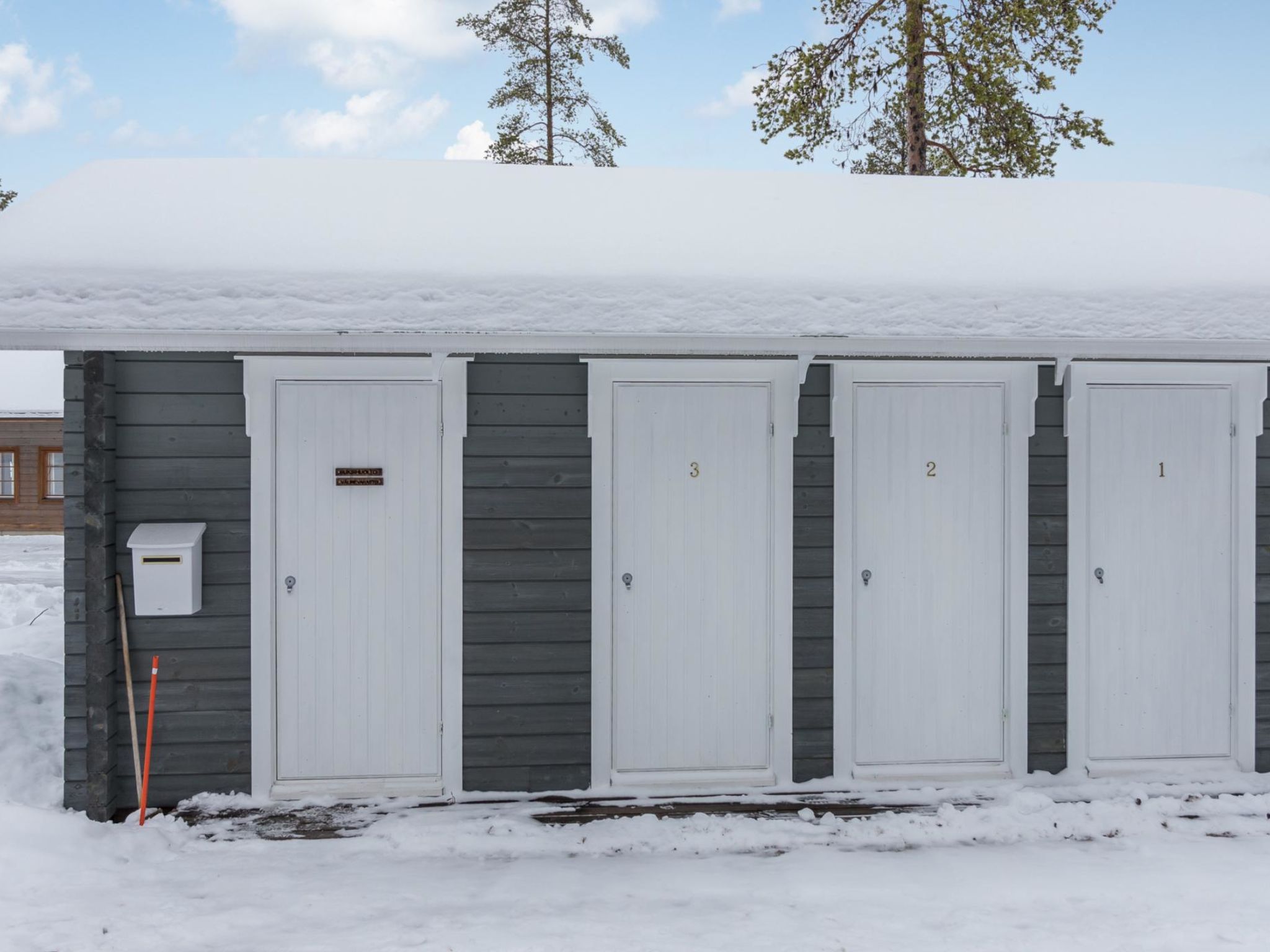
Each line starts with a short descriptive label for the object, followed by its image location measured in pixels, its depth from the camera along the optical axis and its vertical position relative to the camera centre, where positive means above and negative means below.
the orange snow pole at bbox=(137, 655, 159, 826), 3.53 -1.08
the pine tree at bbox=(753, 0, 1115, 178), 9.34 +4.53
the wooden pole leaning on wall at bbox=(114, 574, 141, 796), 3.69 -0.91
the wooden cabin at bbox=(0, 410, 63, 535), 15.05 -0.08
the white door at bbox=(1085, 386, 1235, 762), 4.10 -0.47
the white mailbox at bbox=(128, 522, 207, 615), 3.61 -0.42
